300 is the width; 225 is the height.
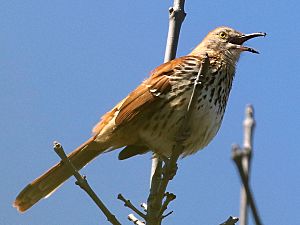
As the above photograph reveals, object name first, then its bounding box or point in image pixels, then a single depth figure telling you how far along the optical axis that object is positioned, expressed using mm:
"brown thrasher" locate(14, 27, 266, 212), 9203
